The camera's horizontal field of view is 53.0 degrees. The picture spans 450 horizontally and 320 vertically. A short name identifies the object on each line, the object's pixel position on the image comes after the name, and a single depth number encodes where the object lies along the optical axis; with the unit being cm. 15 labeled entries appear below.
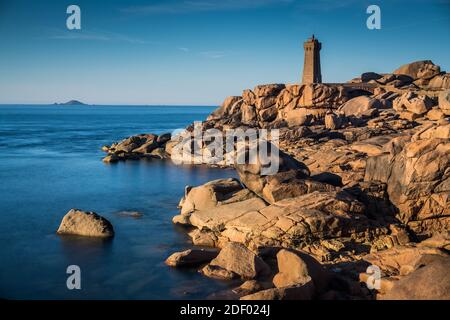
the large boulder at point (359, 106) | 5847
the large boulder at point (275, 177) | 2439
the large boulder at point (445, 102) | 4928
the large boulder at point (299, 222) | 2092
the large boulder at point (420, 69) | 6744
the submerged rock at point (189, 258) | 1981
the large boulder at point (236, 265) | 1800
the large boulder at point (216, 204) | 2384
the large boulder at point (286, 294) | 1452
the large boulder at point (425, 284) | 1341
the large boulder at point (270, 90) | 7012
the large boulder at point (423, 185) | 2226
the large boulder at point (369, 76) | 7600
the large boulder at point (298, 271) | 1611
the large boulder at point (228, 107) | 7550
